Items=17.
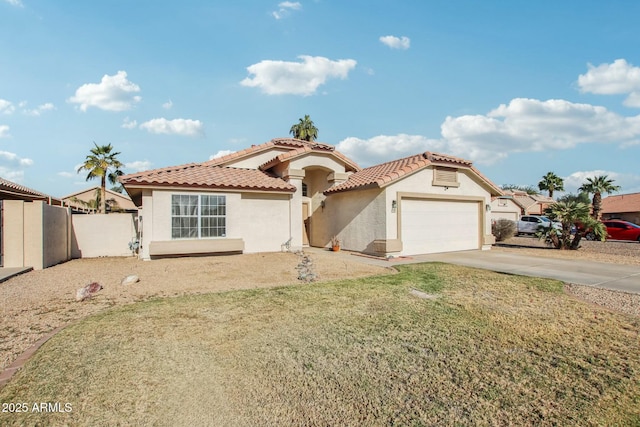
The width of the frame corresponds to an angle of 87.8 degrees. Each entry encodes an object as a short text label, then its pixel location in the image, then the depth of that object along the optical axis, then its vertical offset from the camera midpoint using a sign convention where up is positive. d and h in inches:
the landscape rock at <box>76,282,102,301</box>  309.4 -70.3
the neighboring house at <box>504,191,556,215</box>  1926.8 +83.3
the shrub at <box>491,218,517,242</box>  903.7 -32.6
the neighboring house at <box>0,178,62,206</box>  811.0 +69.3
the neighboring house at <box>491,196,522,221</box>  1601.9 +40.0
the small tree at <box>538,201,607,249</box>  684.7 -15.2
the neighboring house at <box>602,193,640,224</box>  1556.3 +46.1
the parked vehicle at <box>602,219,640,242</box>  993.1 -41.2
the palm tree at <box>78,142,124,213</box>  1203.9 +200.3
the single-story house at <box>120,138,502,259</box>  551.5 +28.4
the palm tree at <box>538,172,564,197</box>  2149.4 +222.9
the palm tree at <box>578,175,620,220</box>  1065.7 +96.4
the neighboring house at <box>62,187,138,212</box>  1654.8 +110.6
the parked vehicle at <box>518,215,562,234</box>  1198.0 -21.6
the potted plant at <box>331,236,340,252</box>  665.0 -53.0
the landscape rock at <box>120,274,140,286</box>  370.9 -69.4
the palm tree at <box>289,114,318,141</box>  1686.8 +453.3
